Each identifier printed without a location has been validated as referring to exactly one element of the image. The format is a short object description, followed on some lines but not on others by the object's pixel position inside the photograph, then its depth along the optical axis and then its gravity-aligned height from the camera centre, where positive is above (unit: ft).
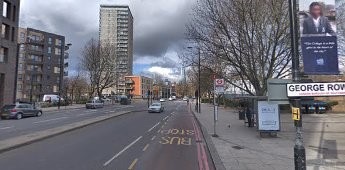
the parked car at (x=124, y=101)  265.54 +2.56
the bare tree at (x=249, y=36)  67.15 +14.09
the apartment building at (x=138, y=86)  484.09 +28.49
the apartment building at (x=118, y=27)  366.43 +82.20
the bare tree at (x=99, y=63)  250.37 +29.52
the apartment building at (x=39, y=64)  307.99 +36.32
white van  237.29 +4.16
